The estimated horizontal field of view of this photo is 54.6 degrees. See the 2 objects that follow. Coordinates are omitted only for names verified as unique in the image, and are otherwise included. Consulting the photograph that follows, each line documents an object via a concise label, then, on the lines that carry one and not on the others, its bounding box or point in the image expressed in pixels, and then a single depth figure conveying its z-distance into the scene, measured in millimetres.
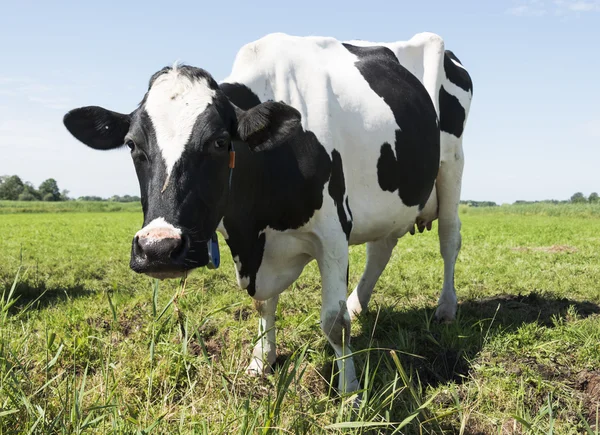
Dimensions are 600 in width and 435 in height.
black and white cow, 3295
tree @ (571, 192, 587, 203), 57266
